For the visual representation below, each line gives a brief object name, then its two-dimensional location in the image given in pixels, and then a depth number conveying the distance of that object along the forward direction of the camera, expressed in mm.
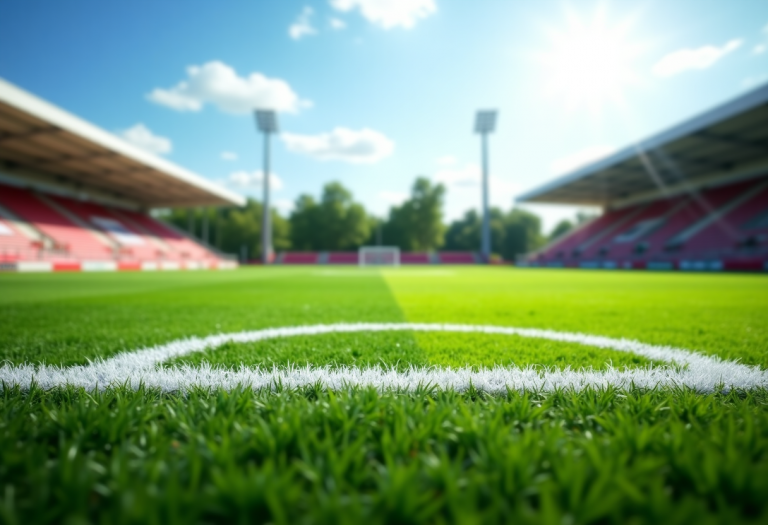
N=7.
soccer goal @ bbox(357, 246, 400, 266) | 41916
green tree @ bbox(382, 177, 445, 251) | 52969
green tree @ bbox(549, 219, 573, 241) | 67688
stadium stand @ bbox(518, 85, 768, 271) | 17453
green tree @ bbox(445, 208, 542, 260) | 55781
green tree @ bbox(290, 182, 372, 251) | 54000
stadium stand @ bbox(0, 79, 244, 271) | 16062
